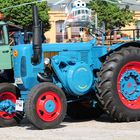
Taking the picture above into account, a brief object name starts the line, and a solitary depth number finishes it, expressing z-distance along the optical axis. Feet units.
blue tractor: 34.37
